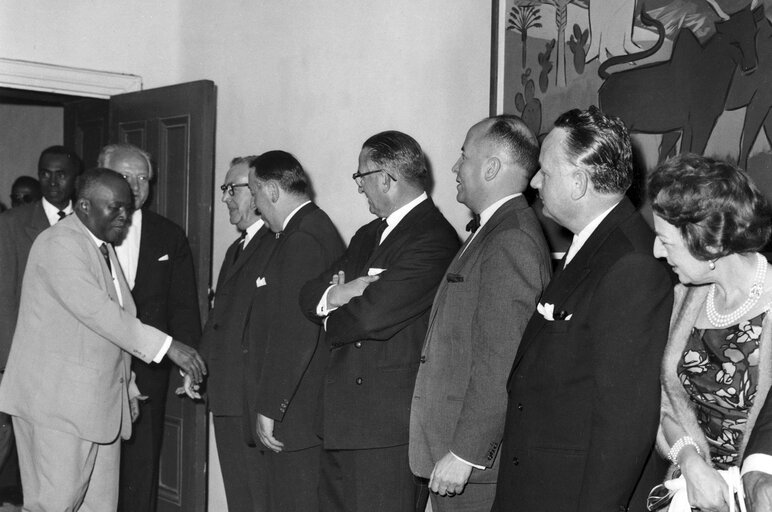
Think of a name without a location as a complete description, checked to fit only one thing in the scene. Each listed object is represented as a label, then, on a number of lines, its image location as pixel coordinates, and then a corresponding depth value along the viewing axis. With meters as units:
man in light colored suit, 3.45
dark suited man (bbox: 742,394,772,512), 1.69
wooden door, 4.62
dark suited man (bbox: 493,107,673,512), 2.00
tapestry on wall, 2.46
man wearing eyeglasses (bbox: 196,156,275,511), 3.71
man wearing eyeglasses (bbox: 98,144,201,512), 4.27
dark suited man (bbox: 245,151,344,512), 3.38
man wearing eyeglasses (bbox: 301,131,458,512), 2.88
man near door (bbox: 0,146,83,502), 4.45
